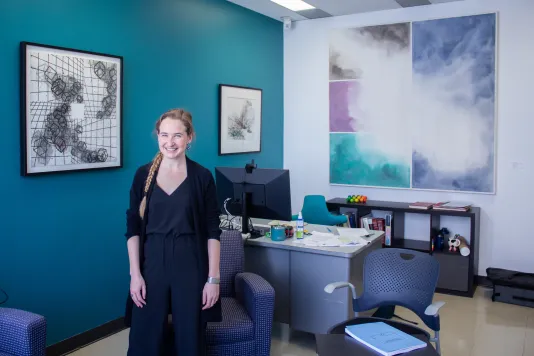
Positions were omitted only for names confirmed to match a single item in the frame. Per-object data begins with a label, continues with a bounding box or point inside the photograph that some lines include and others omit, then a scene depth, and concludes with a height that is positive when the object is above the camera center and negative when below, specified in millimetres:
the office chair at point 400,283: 2822 -718
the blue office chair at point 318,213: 4957 -555
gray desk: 3438 -833
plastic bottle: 3699 -520
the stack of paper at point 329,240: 3535 -596
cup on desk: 3672 -554
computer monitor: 3613 -262
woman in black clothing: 2471 -456
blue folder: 2006 -745
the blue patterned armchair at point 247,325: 2918 -971
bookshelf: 4859 -792
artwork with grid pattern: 3254 +313
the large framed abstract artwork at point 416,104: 5039 +539
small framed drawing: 5145 +382
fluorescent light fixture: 5191 +1560
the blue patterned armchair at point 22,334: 2441 -854
